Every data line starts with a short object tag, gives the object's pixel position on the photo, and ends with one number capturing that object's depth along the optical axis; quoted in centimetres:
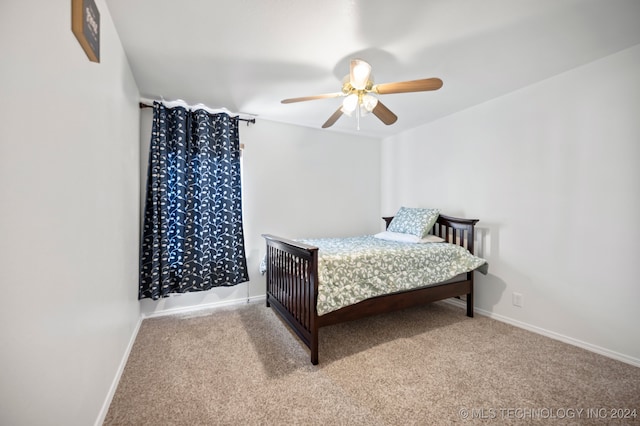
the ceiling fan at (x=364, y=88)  179
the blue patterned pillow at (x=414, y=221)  299
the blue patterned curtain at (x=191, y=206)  265
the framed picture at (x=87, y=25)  109
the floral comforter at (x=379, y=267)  203
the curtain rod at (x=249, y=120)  320
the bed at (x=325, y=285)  197
